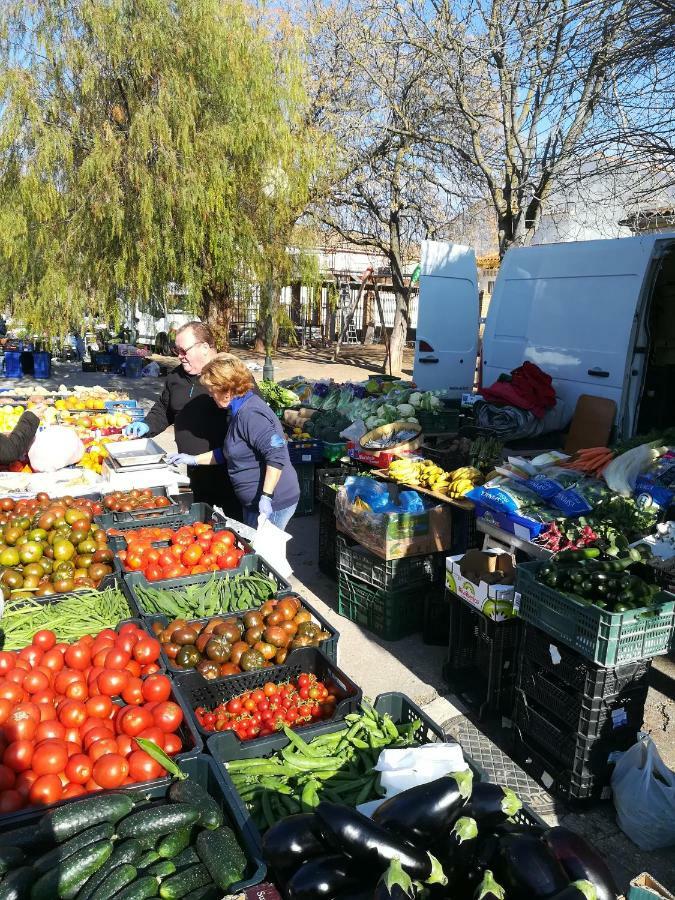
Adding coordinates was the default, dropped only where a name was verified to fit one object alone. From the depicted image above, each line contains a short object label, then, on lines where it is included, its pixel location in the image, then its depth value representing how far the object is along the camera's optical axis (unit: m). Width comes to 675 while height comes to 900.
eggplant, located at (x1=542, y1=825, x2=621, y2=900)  1.69
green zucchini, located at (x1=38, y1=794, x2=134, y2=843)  1.91
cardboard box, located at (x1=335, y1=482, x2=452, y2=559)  4.87
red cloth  7.07
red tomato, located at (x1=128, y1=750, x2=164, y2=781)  2.30
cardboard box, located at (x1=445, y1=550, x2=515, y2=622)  3.91
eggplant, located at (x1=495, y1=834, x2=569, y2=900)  1.61
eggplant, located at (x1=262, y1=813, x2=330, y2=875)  1.80
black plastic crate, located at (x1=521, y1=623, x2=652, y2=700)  3.18
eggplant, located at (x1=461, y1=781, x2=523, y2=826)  1.92
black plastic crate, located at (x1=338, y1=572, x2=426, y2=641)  4.98
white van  6.43
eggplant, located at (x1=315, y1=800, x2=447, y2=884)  1.66
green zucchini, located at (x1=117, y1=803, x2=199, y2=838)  1.95
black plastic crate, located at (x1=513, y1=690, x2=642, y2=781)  3.26
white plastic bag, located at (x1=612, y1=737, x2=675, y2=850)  3.06
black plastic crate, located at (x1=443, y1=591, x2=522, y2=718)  3.96
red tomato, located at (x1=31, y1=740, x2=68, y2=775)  2.28
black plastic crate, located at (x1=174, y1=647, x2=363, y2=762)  2.83
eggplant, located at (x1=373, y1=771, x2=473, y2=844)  1.79
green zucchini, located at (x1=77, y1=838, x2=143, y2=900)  1.71
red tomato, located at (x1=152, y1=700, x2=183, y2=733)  2.58
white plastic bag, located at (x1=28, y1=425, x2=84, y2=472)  5.73
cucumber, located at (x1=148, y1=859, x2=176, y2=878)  1.82
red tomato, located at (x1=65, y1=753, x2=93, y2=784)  2.29
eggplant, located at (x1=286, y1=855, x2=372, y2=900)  1.67
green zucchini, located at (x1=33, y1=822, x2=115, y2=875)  1.80
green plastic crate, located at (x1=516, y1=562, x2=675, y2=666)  3.09
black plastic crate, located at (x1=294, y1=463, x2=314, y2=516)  8.25
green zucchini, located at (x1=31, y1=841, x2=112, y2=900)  1.70
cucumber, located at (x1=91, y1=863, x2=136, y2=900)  1.69
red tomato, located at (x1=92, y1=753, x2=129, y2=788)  2.27
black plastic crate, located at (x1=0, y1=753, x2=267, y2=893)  1.89
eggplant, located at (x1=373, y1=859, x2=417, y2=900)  1.50
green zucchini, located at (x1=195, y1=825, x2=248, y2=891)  1.82
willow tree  9.23
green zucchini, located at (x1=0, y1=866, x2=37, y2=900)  1.69
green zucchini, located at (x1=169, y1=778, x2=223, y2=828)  2.05
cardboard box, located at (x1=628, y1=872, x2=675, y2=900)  1.86
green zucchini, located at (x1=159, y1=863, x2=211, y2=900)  1.77
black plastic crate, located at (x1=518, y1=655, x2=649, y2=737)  3.22
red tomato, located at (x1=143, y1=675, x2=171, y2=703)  2.74
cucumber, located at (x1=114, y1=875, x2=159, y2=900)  1.70
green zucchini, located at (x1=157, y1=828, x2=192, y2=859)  1.91
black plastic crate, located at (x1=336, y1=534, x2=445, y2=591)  4.96
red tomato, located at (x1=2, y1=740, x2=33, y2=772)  2.30
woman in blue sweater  4.36
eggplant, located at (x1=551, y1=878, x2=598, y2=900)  1.55
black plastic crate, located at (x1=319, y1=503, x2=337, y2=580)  6.12
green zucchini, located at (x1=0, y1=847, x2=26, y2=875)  1.80
